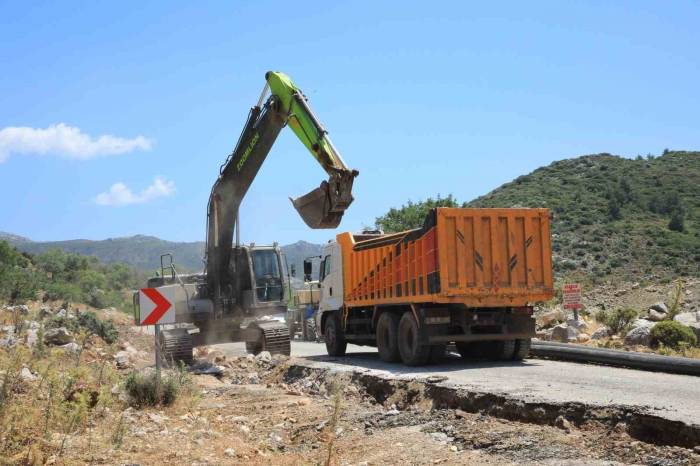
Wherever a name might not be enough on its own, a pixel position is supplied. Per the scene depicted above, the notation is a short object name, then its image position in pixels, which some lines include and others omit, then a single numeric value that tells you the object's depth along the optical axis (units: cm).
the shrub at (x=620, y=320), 2160
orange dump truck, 1377
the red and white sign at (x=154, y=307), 1259
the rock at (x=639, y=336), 1822
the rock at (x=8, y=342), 1365
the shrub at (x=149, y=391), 1086
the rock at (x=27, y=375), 1050
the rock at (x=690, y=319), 1831
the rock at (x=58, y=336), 1772
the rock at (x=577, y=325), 2235
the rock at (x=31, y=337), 1499
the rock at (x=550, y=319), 2523
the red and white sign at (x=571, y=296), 2192
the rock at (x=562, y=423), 817
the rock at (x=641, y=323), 1917
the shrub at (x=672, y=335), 1733
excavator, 1723
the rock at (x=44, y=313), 2246
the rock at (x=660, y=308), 2331
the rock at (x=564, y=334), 2138
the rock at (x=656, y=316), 2214
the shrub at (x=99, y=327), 2256
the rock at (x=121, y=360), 1804
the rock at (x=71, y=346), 1568
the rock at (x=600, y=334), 2138
